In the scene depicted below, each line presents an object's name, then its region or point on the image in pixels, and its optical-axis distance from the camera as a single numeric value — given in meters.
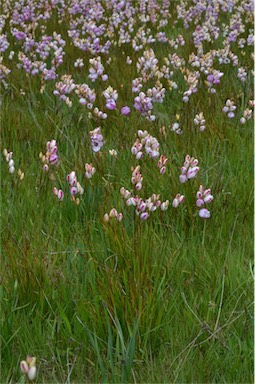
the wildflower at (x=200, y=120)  4.06
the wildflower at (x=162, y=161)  3.22
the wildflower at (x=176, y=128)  4.14
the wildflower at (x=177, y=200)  3.03
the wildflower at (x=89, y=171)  3.10
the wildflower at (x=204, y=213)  2.99
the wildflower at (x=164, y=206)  3.00
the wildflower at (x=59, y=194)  3.01
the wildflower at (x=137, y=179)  2.96
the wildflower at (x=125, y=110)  3.80
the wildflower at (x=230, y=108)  4.35
